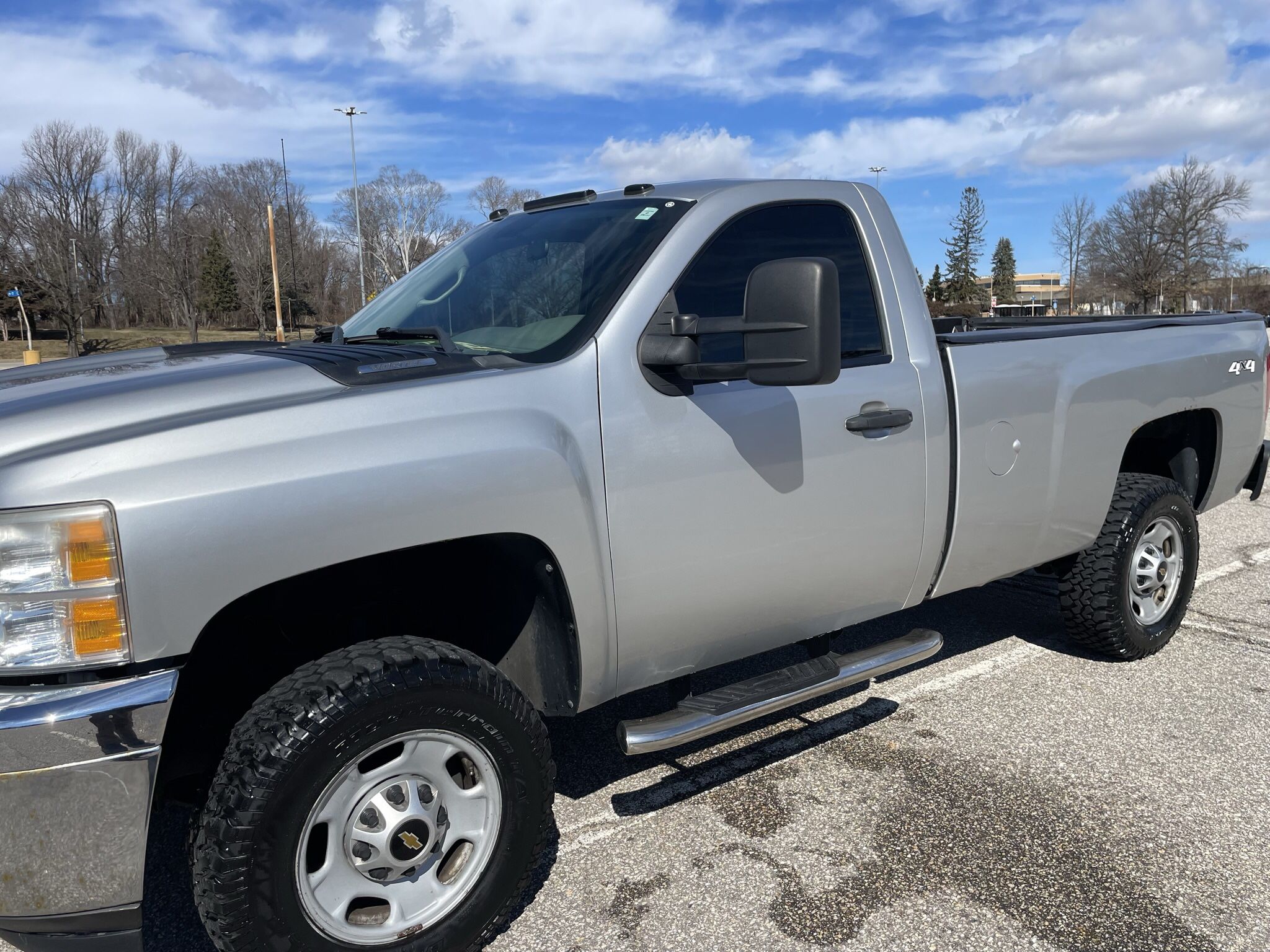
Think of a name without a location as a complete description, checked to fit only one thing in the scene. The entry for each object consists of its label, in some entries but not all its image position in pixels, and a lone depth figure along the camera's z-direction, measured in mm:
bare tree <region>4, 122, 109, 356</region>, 44219
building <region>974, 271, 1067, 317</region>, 80000
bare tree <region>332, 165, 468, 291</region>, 66625
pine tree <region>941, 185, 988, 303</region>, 90688
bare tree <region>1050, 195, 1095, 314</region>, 80000
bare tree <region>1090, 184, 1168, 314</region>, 72562
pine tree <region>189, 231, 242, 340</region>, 64250
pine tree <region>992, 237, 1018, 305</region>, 106750
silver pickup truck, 1979
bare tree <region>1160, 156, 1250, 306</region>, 70812
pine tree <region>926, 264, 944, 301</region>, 93250
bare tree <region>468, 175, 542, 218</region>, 60312
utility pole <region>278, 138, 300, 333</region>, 44953
